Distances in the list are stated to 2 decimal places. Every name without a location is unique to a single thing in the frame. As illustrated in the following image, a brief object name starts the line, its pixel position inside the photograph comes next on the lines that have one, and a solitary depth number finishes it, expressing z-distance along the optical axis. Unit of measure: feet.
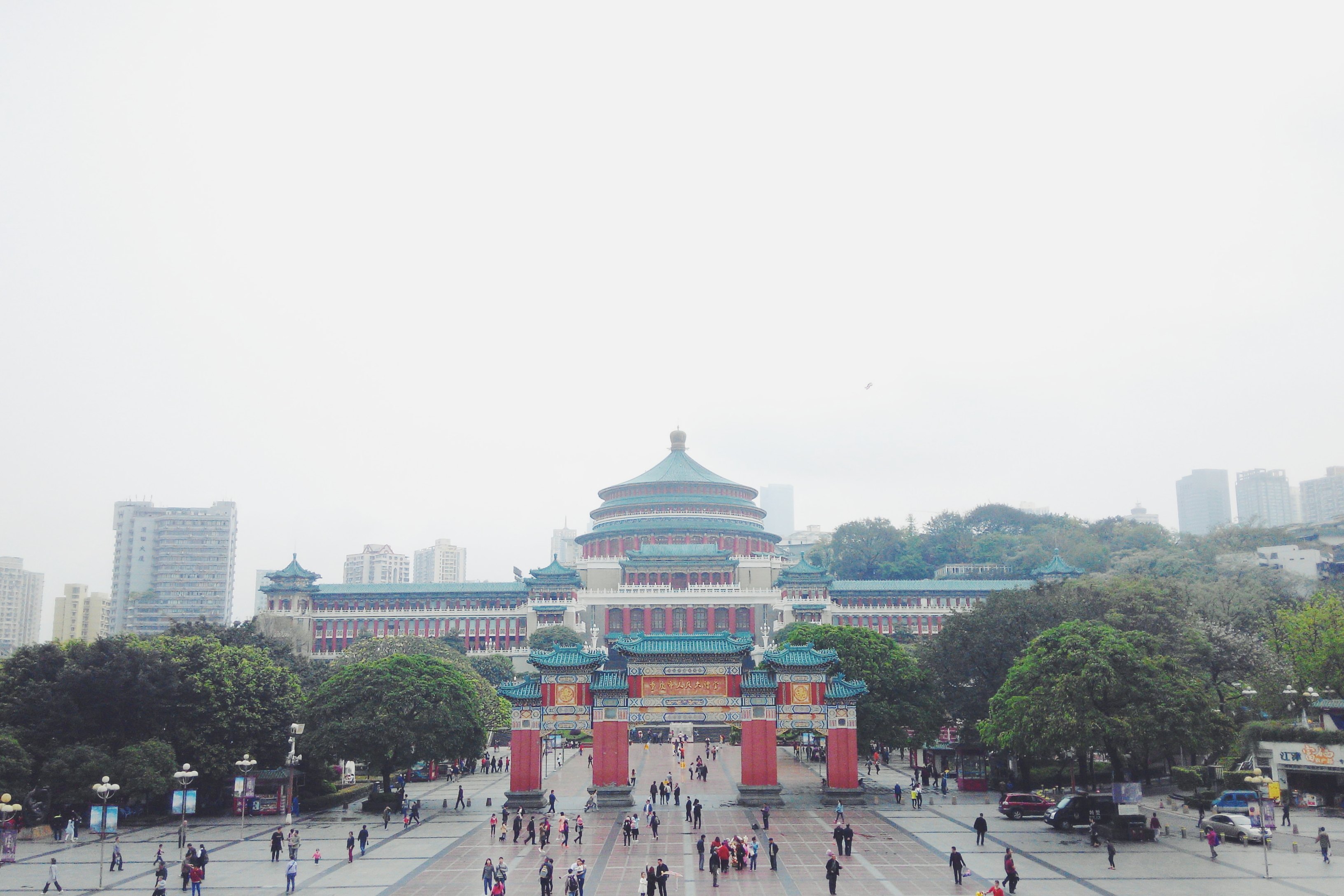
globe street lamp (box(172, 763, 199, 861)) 118.93
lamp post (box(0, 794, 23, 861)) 104.58
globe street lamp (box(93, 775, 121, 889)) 112.47
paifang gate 157.79
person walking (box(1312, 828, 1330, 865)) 110.01
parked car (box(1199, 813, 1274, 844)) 121.19
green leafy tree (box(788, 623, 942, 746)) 177.88
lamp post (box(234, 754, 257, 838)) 134.21
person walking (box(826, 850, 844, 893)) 96.53
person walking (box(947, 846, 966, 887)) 100.48
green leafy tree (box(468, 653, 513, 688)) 279.90
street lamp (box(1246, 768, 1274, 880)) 102.22
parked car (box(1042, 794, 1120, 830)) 132.16
